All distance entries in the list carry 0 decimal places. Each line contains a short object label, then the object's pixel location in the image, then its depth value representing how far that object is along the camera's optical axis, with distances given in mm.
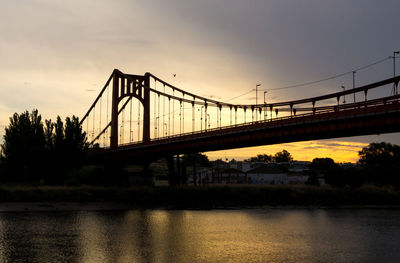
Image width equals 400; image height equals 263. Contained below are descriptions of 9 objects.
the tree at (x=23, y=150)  81438
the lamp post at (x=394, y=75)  54188
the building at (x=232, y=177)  116362
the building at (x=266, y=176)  116750
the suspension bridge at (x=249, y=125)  54625
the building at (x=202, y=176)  116406
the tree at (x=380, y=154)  145000
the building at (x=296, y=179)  121750
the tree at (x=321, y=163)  173075
